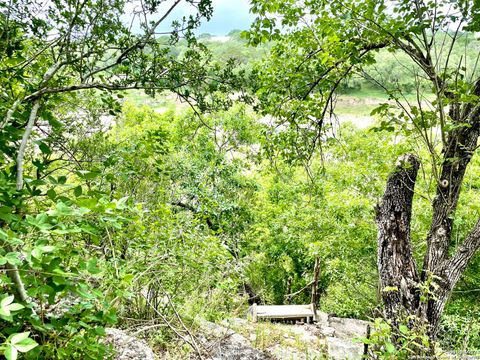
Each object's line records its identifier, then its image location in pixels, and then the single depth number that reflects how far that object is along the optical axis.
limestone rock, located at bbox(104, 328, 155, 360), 2.59
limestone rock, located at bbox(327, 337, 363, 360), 5.20
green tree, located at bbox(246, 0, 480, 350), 2.27
